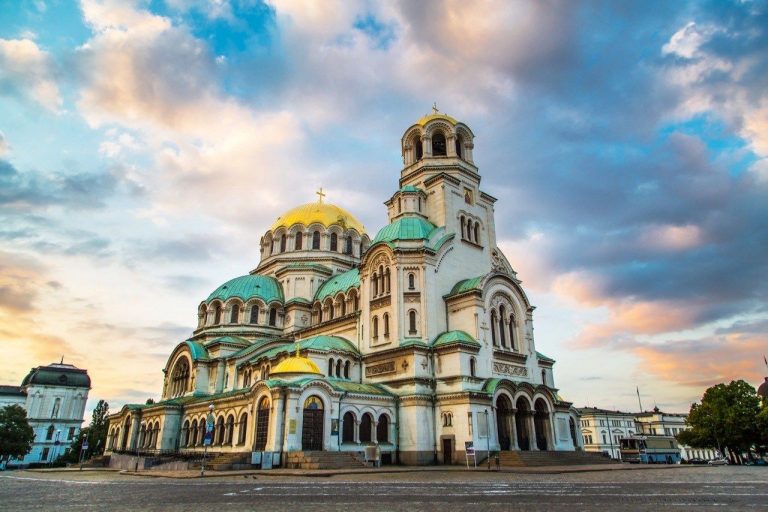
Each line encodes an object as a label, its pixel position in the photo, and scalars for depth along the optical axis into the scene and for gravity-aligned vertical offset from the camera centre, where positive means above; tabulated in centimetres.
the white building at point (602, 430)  8738 +348
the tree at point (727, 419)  4500 +262
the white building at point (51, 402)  7094 +721
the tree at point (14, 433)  5412 +242
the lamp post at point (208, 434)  2692 +108
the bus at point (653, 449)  7956 +46
